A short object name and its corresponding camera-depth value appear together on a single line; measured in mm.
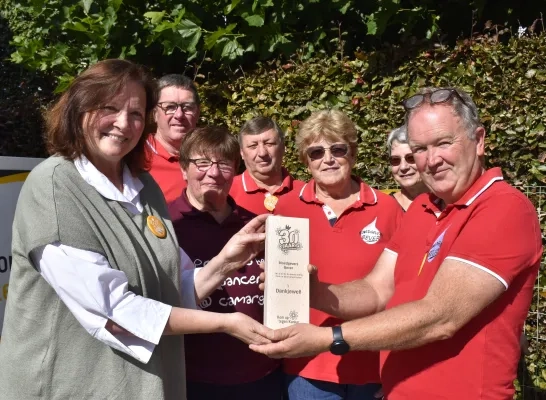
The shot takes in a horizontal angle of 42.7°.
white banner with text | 3938
